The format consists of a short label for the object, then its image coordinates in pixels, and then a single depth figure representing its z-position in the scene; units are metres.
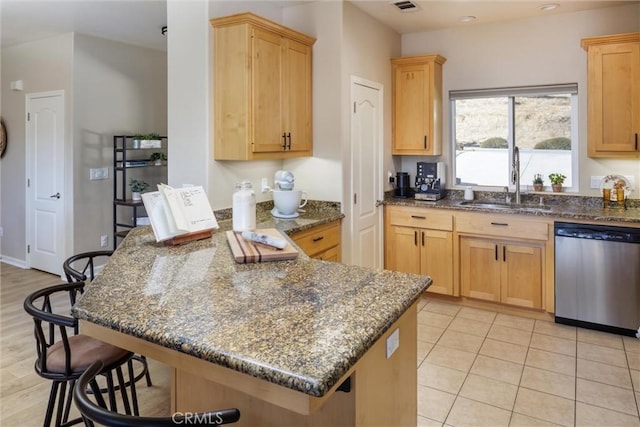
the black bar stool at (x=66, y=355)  1.66
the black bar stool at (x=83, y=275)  2.16
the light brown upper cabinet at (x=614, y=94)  3.46
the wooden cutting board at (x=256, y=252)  1.89
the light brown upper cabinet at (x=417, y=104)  4.28
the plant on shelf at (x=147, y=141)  4.96
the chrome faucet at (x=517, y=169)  4.04
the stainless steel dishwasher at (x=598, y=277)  3.24
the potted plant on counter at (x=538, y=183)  4.14
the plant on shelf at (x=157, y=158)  5.17
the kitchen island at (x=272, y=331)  1.02
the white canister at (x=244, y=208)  2.47
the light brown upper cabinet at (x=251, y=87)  3.02
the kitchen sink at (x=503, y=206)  3.71
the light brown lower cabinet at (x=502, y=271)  3.67
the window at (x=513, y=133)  4.05
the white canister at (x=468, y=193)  4.36
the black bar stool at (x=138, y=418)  0.91
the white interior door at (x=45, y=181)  4.91
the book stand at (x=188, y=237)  2.25
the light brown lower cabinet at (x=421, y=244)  4.03
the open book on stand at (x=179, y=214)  2.21
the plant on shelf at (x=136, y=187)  5.05
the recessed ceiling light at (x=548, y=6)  3.71
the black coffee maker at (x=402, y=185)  4.54
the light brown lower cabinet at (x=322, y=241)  3.15
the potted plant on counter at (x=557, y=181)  4.04
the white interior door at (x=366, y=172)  3.84
